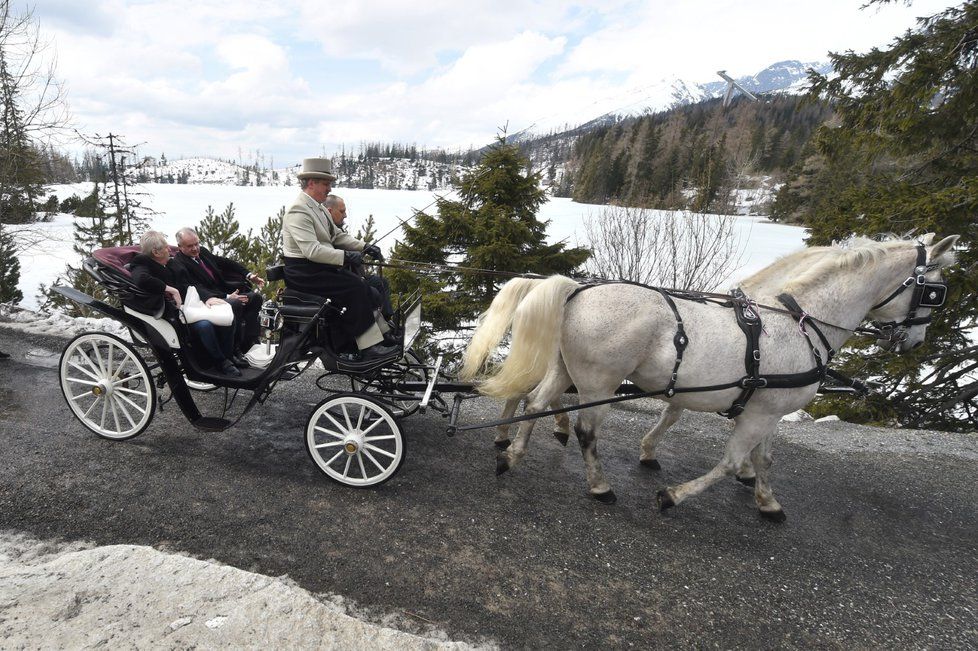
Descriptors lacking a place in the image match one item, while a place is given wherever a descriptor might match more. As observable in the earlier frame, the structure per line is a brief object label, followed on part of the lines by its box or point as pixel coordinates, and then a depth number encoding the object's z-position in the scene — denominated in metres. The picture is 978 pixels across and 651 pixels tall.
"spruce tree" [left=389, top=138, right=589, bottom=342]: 8.91
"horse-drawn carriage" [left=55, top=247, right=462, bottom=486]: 3.46
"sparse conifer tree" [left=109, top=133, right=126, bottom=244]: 18.37
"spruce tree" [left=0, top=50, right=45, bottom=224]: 9.30
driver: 3.63
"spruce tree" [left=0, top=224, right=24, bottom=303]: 13.88
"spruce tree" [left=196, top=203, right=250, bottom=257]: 12.93
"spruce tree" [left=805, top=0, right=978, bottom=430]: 5.77
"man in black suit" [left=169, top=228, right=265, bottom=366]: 4.12
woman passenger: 3.56
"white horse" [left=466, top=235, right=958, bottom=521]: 3.19
